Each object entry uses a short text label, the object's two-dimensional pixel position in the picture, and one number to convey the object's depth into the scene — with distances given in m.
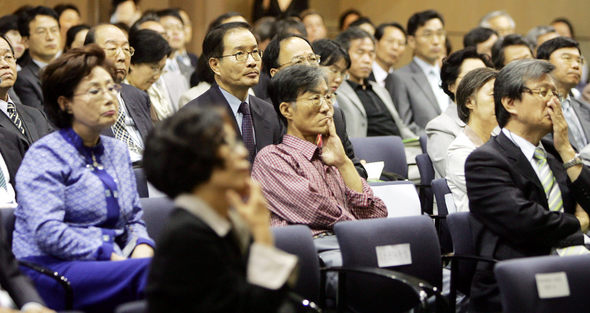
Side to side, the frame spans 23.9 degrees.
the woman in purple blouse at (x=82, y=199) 4.46
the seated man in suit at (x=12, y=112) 6.98
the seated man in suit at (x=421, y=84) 10.68
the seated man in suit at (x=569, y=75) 9.10
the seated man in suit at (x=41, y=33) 10.24
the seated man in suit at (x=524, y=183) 5.28
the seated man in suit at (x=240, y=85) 6.82
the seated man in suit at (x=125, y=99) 7.49
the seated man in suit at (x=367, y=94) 10.04
